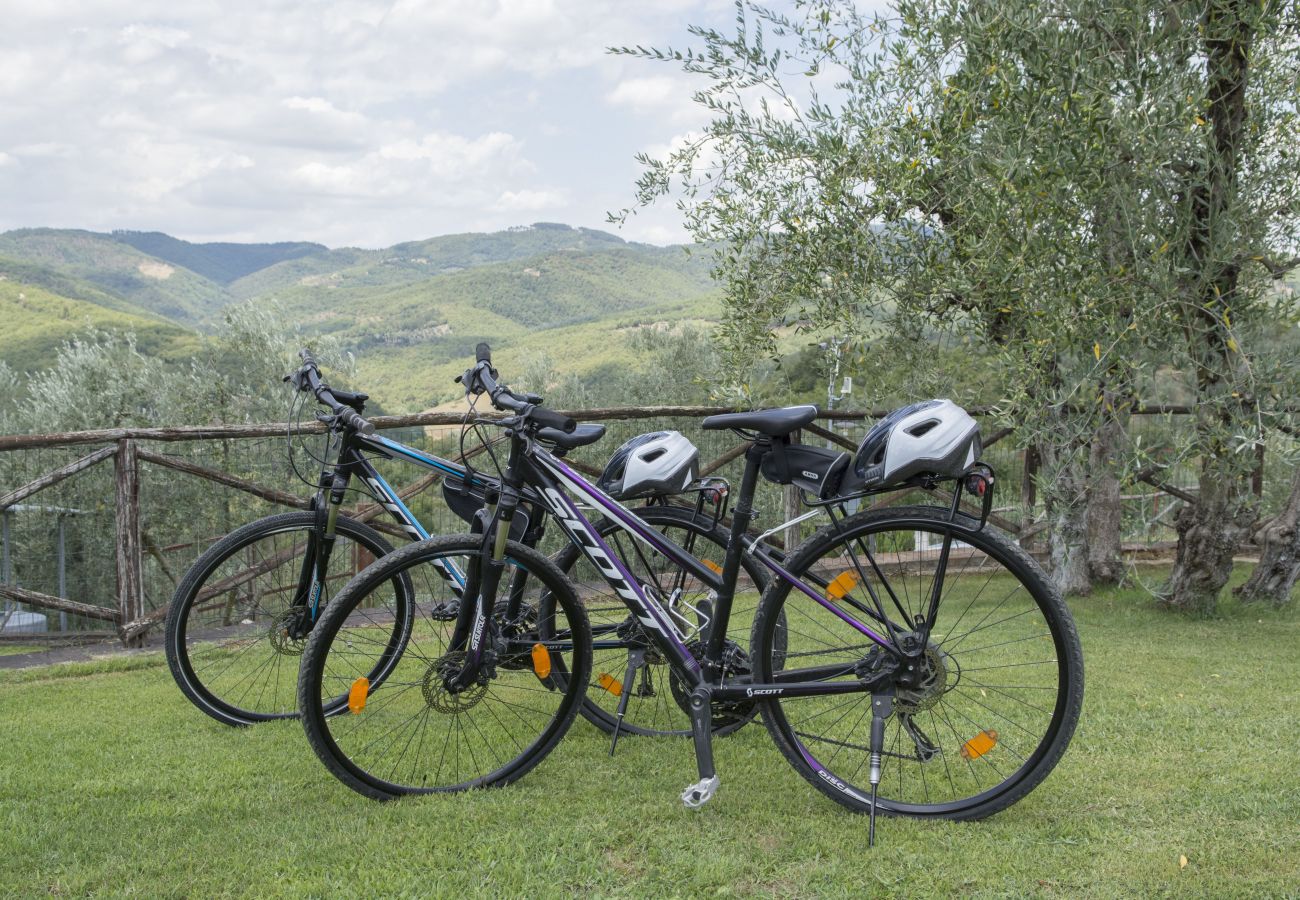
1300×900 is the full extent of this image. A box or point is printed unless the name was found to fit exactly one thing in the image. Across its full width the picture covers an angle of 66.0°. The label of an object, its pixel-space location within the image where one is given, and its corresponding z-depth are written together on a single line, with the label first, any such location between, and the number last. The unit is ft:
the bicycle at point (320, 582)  12.77
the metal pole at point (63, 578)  24.64
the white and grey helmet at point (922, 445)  9.82
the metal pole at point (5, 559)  23.29
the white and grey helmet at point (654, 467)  11.94
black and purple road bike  10.26
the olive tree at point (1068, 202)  17.93
